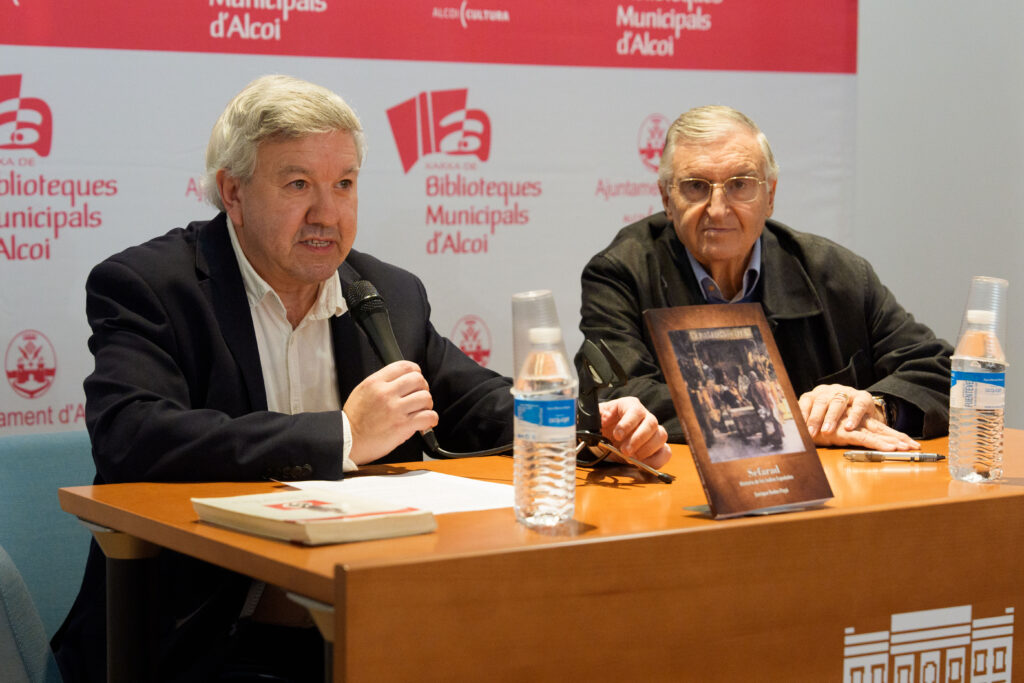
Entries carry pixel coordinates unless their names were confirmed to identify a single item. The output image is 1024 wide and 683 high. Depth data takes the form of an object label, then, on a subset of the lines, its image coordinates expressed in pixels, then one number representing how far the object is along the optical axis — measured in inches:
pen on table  83.1
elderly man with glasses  113.7
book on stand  59.4
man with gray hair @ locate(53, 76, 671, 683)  72.2
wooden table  49.7
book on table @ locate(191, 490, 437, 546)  53.1
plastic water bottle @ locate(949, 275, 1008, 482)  73.3
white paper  64.4
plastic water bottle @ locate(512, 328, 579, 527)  57.6
